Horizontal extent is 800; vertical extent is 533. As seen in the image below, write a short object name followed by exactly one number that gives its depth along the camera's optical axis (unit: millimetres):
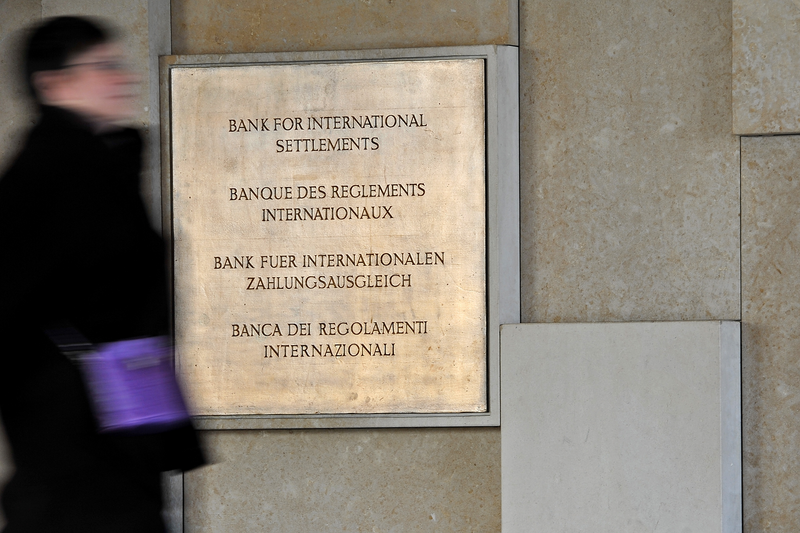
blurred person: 6948
